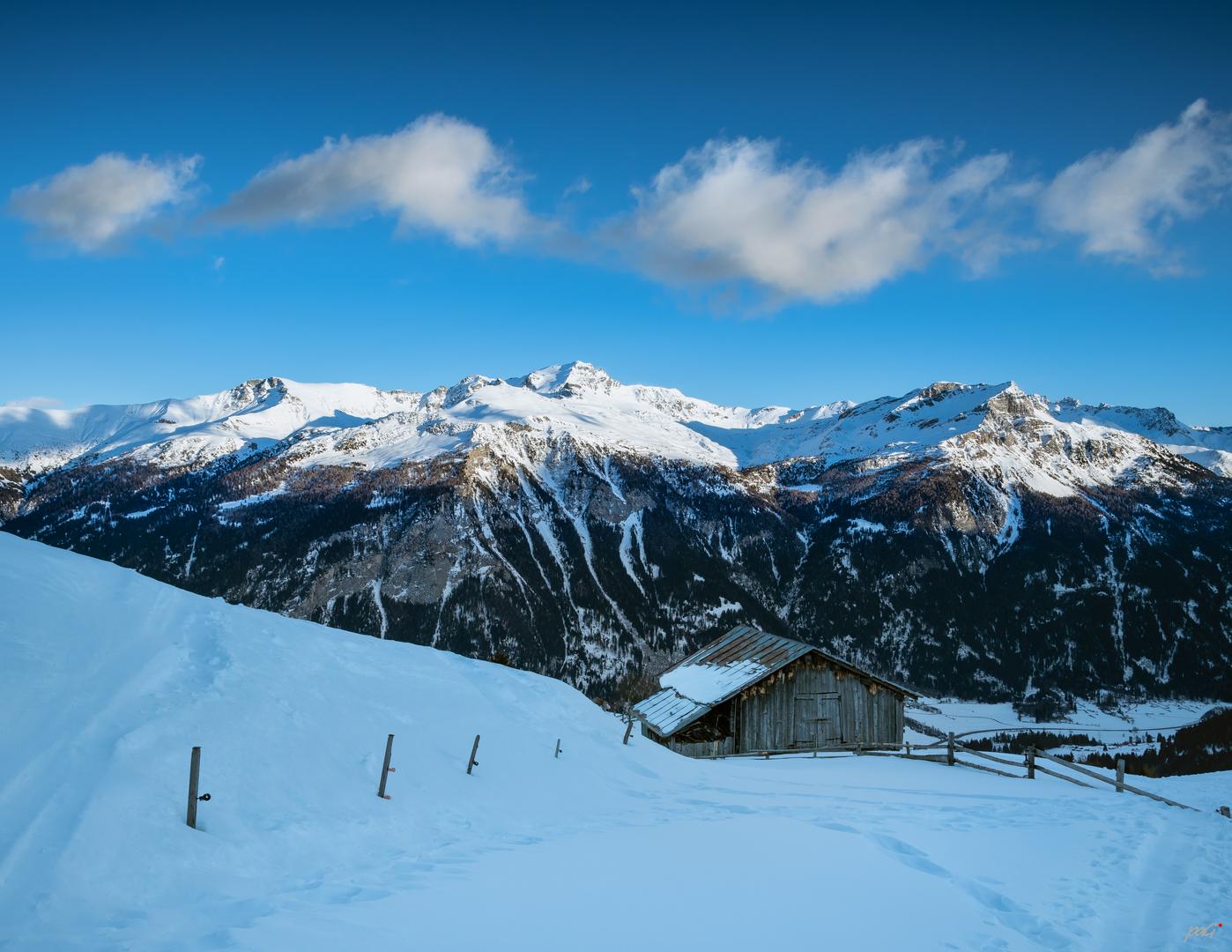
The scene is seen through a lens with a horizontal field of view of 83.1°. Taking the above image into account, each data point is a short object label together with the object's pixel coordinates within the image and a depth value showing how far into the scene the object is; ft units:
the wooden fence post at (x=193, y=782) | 36.58
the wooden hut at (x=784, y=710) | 130.41
